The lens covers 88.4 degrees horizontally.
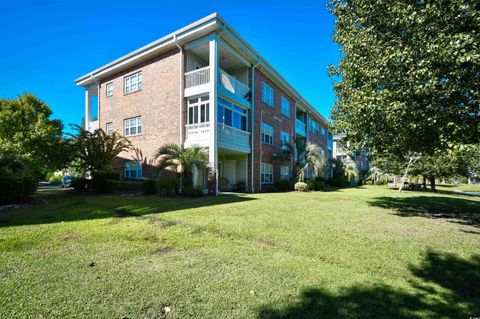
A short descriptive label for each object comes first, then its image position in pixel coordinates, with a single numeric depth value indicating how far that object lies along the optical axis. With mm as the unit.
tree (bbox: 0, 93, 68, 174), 14656
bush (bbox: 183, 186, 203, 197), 13859
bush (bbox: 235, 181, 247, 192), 18844
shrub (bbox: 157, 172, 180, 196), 14266
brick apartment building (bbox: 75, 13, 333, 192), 15992
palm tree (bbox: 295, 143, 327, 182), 22469
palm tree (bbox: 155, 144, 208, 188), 14023
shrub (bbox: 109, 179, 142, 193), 16875
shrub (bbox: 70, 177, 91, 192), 17656
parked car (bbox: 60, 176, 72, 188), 27041
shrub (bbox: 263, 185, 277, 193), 21064
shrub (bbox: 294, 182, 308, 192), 21244
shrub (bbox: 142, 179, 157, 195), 15375
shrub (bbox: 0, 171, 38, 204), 10109
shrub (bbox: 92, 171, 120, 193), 17062
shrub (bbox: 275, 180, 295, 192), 21998
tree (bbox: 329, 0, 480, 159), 5844
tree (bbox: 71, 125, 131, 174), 17406
